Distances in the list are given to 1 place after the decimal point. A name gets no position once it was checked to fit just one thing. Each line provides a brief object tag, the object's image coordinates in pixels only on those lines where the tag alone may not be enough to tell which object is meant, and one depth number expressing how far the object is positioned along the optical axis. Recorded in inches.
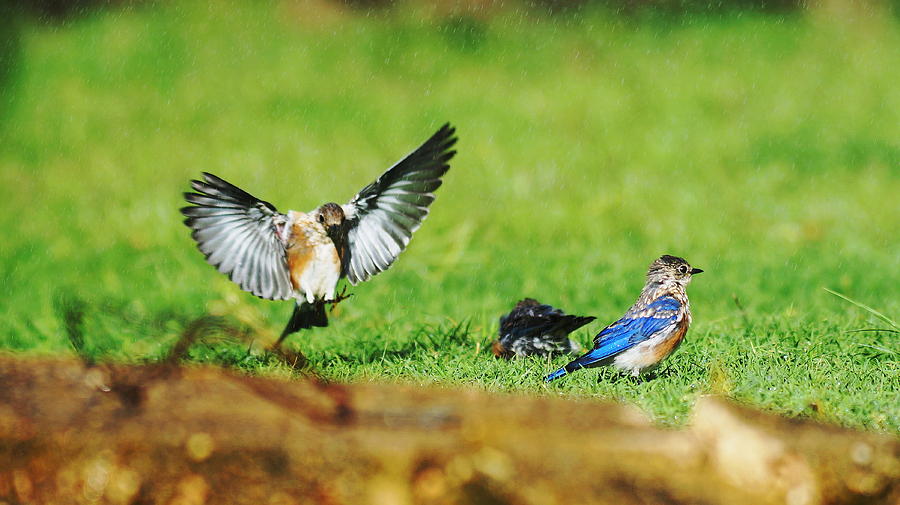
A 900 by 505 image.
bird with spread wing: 441.4
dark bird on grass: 465.4
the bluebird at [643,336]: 409.7
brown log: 265.3
